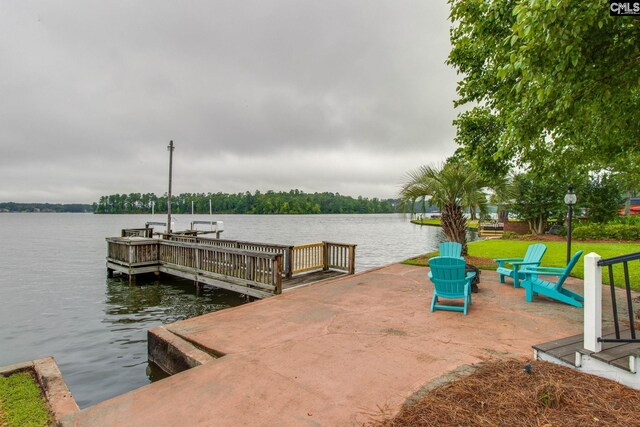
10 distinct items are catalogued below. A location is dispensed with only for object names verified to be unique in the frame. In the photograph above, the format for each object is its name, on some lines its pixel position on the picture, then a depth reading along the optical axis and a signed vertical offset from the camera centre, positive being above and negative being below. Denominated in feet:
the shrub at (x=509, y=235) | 65.86 -5.20
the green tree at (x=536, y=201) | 65.41 +2.16
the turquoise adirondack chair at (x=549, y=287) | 17.36 -4.43
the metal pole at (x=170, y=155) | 48.67 +8.28
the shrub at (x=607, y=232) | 55.01 -3.59
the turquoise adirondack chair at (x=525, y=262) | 21.57 -3.59
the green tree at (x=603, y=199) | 64.75 +2.59
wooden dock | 25.88 -5.28
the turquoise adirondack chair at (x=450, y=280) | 16.53 -3.67
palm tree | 33.14 +2.19
